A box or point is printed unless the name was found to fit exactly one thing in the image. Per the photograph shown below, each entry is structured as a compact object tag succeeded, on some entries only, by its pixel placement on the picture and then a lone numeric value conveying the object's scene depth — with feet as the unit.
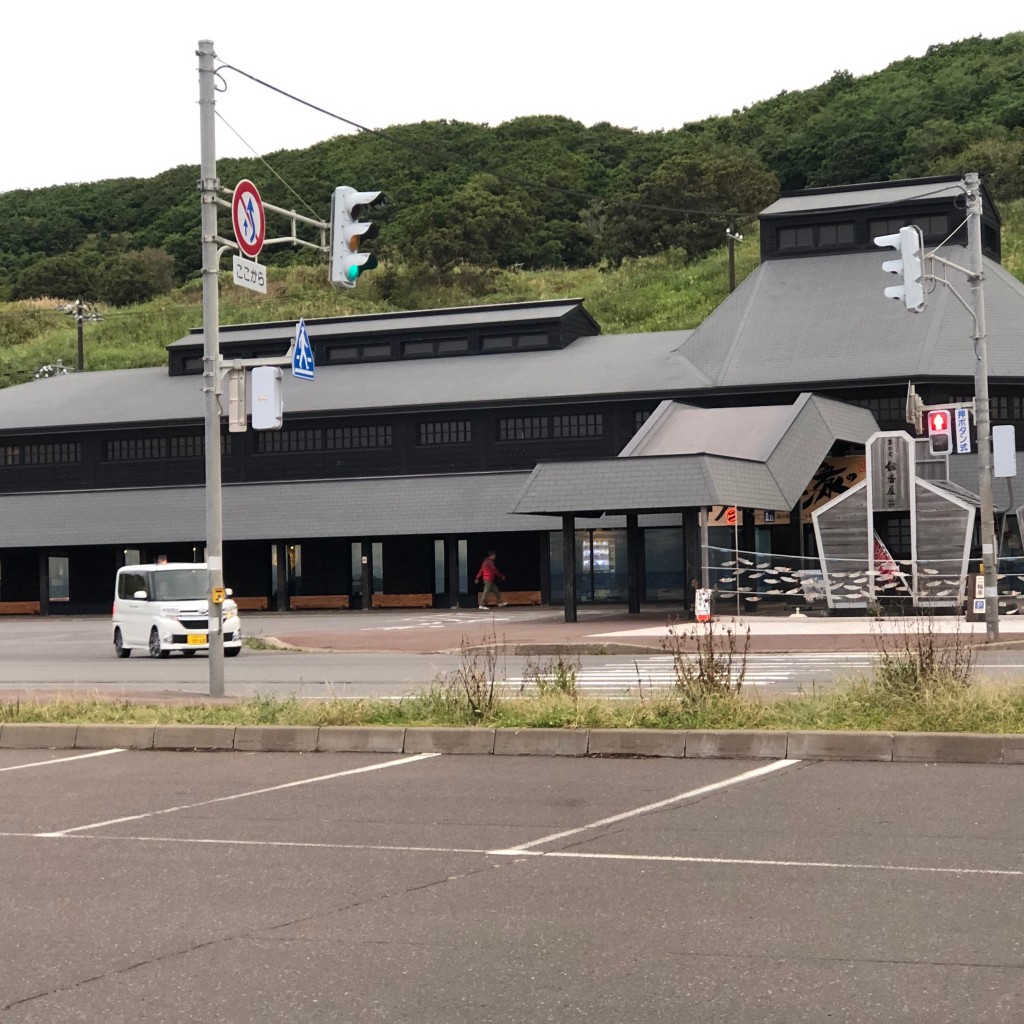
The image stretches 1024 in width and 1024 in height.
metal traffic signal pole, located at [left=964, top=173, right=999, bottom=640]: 89.15
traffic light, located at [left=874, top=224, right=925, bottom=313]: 73.36
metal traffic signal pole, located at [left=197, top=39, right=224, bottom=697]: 60.80
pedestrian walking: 151.84
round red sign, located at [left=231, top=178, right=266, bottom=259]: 61.57
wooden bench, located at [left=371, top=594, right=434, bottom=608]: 165.89
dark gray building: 152.76
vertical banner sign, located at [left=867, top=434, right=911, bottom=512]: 120.26
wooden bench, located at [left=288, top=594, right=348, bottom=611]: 168.96
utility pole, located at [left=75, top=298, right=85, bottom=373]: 248.93
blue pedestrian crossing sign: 63.10
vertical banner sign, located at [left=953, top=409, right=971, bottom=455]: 119.75
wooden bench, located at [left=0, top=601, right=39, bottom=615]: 181.06
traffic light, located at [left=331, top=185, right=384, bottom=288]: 61.05
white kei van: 97.96
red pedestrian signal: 105.29
